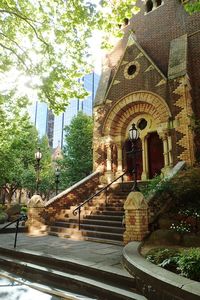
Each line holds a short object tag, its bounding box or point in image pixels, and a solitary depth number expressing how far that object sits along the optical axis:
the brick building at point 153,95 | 12.30
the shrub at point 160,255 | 5.12
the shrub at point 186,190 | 8.30
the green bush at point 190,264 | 4.16
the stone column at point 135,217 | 7.62
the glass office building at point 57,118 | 85.12
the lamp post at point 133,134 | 9.32
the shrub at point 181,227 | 7.23
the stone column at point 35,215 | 11.21
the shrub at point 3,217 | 15.90
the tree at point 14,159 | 17.66
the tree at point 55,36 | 10.02
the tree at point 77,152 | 24.75
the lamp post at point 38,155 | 13.23
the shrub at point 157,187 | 8.87
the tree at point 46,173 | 33.88
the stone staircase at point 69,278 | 4.61
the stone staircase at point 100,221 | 8.95
